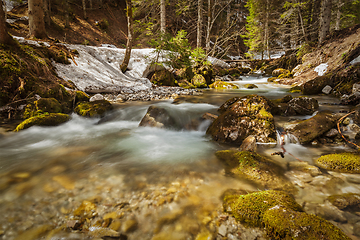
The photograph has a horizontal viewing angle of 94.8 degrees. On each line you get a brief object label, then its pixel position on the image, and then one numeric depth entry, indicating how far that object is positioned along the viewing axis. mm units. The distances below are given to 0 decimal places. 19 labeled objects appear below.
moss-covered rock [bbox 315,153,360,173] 2559
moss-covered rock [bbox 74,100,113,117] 5612
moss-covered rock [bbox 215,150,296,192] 2322
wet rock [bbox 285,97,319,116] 5071
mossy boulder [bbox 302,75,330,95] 7836
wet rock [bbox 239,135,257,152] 3244
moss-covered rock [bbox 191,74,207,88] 12828
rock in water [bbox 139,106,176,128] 4999
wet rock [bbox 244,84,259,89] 12137
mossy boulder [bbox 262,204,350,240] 1317
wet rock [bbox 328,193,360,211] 1824
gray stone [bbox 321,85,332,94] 7590
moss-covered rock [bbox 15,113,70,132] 4242
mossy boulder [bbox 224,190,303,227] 1663
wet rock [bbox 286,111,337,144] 3686
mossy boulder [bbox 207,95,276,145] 3797
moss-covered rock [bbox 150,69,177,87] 11758
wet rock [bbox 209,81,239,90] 12359
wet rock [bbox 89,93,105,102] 6766
